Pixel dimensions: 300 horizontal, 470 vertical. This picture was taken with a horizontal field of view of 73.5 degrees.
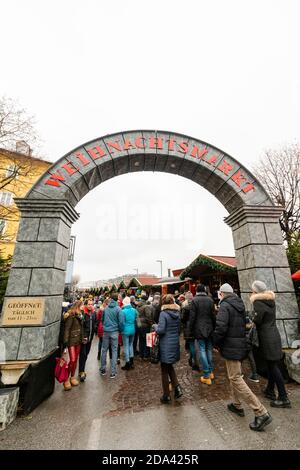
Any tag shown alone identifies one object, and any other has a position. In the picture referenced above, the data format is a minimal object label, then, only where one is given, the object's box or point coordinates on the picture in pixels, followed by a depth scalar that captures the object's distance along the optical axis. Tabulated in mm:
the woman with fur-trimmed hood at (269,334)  3344
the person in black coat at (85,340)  4816
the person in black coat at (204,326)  4352
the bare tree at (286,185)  13008
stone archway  4230
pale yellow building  10772
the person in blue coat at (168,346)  3602
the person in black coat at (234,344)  2846
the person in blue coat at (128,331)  5367
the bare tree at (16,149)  9758
